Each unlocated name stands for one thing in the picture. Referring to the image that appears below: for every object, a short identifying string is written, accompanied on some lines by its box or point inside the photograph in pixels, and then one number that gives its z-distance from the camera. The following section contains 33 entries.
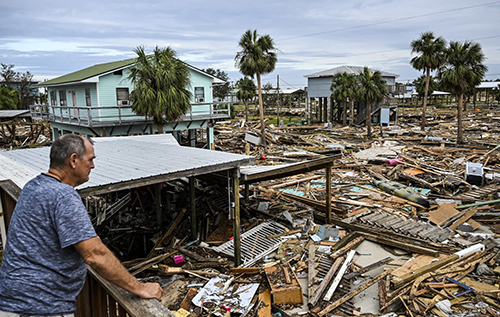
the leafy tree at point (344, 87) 43.84
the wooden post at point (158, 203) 11.99
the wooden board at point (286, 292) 7.94
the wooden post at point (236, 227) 9.48
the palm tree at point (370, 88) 36.62
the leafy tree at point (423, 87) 71.19
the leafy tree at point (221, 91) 79.38
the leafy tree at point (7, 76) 68.78
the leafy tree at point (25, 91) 64.99
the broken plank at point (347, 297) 7.48
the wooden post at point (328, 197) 12.79
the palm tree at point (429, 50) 37.03
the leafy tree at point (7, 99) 49.21
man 2.06
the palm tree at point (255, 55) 29.55
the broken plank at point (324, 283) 7.82
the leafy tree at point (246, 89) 57.38
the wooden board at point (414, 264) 8.73
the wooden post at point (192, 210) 11.34
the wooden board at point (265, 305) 7.64
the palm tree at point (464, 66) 27.56
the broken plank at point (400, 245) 9.75
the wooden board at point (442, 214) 12.81
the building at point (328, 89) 50.16
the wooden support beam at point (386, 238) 9.86
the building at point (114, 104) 23.39
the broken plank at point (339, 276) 8.09
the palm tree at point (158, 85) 20.81
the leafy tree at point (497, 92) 69.53
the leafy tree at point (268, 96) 82.19
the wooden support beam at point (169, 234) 10.49
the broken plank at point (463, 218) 12.21
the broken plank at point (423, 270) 8.15
